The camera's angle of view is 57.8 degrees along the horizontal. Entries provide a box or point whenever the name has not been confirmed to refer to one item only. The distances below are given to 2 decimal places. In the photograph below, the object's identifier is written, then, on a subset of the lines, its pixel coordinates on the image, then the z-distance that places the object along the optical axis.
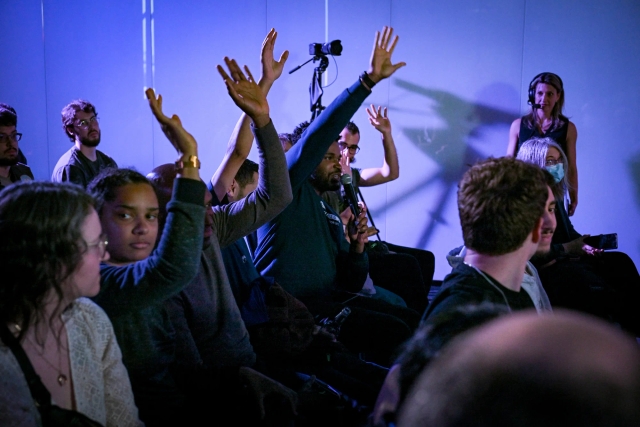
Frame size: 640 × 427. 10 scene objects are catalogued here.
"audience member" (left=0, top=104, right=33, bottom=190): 3.02
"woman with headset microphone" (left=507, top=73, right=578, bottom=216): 3.87
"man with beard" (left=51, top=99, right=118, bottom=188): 3.56
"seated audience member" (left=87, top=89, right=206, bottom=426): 1.25
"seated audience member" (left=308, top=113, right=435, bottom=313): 2.98
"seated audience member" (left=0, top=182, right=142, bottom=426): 1.03
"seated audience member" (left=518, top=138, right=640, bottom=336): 2.57
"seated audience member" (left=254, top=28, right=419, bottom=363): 2.15
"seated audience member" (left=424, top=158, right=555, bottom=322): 1.32
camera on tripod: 4.14
